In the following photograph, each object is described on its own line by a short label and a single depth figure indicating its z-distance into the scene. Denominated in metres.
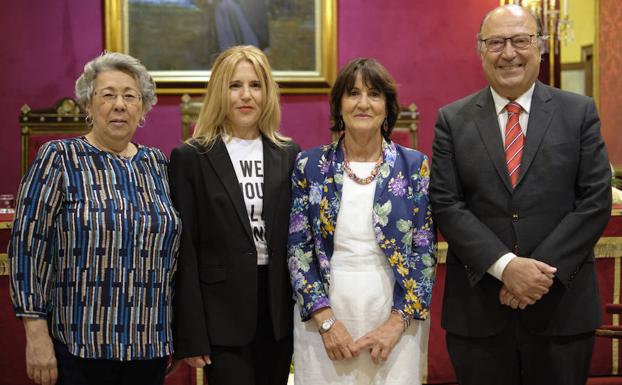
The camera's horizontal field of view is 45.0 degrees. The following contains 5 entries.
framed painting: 5.97
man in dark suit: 2.20
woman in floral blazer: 2.28
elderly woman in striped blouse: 2.09
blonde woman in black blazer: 2.31
